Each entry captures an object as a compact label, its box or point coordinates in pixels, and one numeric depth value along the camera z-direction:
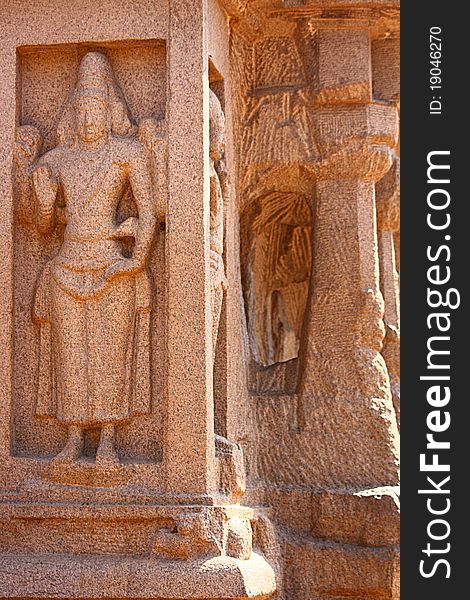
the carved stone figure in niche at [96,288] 7.93
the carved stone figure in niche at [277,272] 9.59
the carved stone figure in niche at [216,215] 8.23
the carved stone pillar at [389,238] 9.84
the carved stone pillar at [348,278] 8.77
